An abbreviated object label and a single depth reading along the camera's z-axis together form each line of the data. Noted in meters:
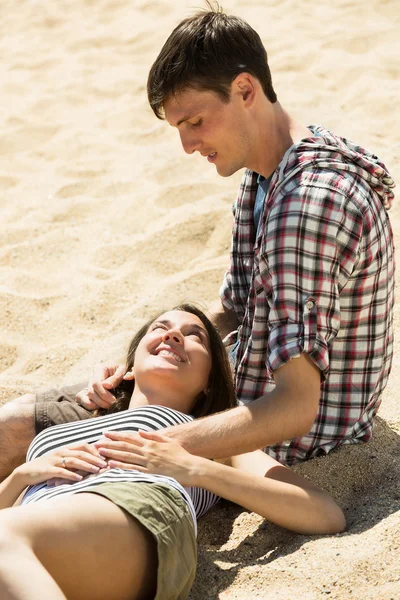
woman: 3.70
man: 4.50
